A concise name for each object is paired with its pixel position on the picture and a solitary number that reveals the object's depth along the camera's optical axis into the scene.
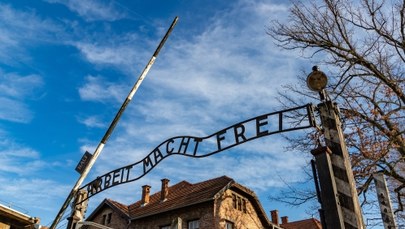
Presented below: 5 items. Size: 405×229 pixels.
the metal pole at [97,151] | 6.48
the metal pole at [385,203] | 4.07
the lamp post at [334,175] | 3.57
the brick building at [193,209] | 20.11
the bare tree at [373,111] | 10.31
